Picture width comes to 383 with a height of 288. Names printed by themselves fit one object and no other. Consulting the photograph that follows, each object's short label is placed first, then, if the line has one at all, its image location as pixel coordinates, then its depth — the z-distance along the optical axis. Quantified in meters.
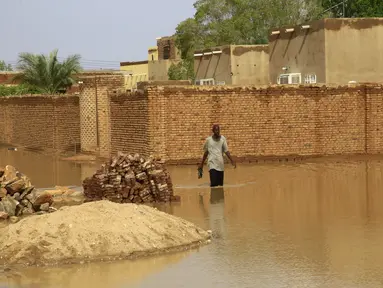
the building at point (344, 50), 29.14
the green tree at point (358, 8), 55.25
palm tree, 43.94
